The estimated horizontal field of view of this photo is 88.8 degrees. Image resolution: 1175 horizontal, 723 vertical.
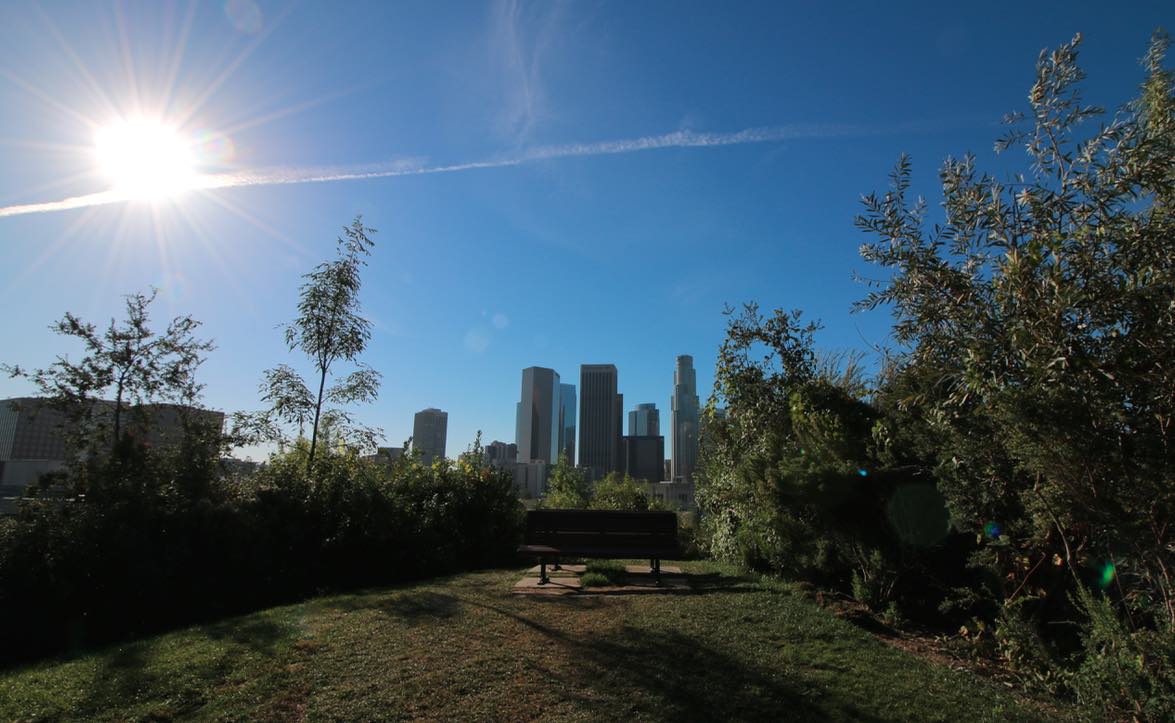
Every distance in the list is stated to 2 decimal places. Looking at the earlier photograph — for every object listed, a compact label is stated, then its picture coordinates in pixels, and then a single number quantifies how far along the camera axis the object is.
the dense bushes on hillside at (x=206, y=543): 5.80
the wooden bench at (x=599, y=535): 7.72
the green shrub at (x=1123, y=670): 3.17
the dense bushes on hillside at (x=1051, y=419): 2.81
